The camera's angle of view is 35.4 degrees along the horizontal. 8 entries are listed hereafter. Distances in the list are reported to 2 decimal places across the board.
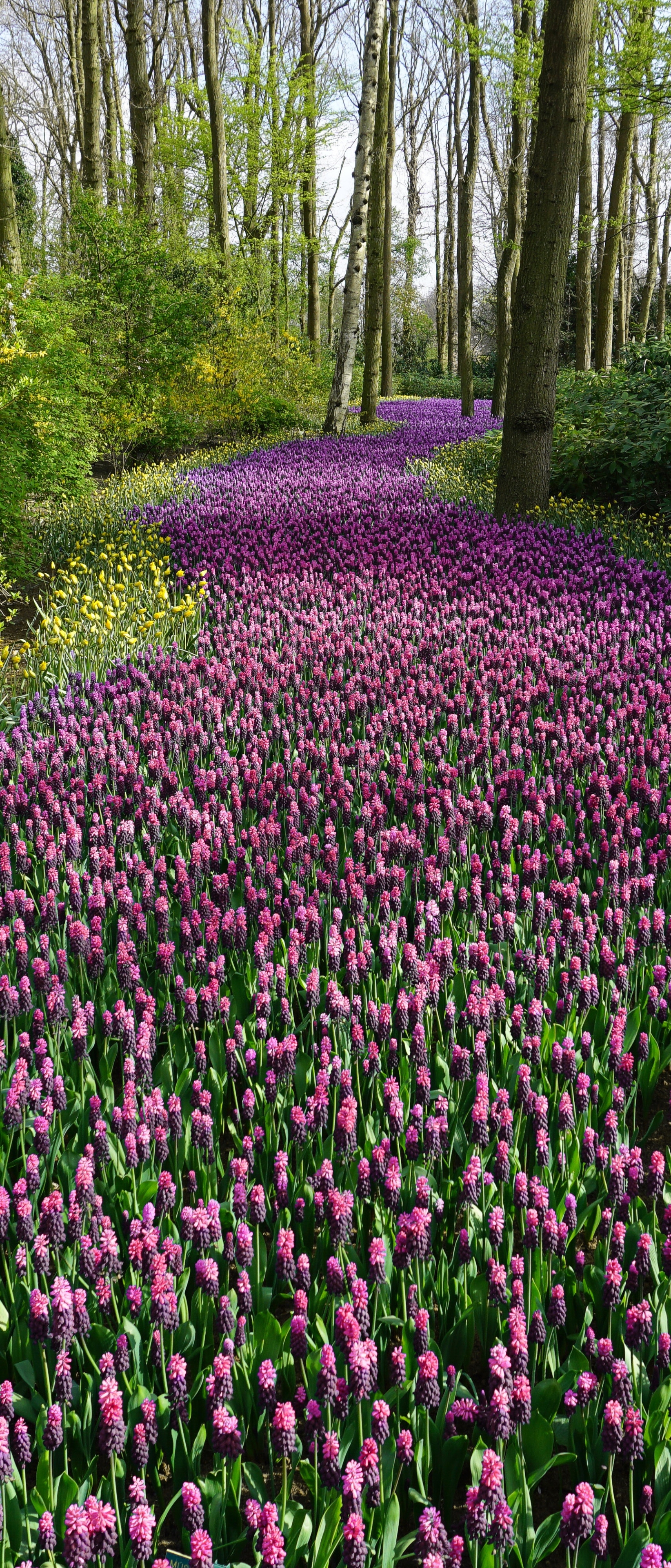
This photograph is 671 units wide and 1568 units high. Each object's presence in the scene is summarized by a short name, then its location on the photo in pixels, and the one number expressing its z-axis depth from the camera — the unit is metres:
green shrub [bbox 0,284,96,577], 8.63
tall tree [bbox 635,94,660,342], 29.95
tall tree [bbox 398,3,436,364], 42.00
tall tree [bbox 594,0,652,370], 13.34
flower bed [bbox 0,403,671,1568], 1.73
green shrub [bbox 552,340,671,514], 11.05
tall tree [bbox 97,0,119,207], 33.31
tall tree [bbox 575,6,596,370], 17.55
